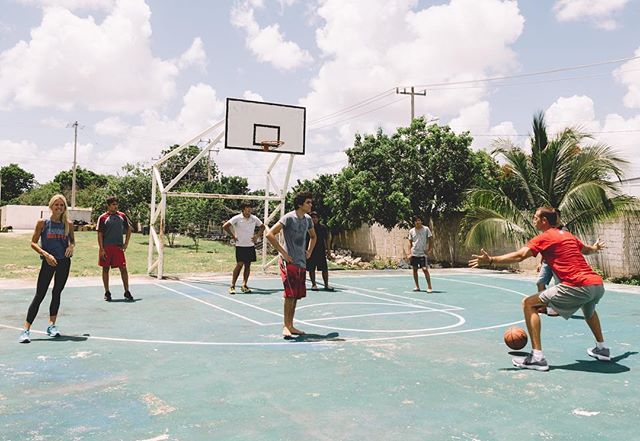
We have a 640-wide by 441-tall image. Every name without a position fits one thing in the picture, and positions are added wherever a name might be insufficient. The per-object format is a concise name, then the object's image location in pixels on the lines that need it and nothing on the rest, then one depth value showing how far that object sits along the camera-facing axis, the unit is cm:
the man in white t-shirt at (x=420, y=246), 1216
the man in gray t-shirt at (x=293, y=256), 708
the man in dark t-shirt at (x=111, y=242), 1017
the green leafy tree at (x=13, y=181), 8656
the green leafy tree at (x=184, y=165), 4892
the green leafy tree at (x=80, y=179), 8044
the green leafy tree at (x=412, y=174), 2184
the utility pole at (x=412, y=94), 3256
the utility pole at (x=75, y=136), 6098
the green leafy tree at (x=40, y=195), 7206
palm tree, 1634
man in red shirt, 565
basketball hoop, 1556
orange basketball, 642
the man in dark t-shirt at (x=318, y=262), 1253
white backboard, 1515
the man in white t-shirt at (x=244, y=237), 1170
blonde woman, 677
